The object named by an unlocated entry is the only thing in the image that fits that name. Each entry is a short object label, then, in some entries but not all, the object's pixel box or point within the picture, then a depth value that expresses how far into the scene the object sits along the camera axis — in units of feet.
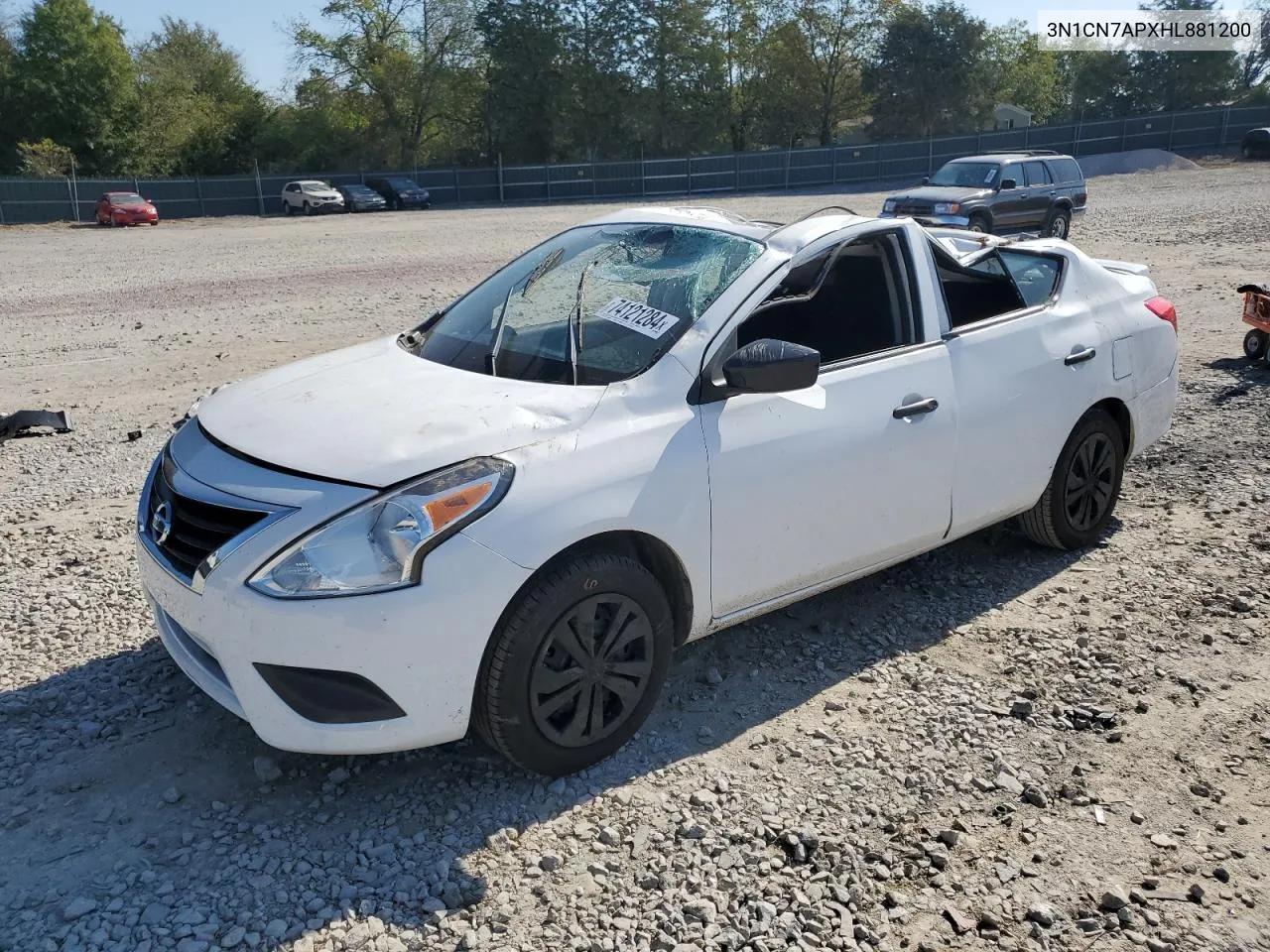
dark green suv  68.44
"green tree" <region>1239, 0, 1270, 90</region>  217.99
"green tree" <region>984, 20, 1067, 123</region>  221.05
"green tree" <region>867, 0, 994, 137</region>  202.69
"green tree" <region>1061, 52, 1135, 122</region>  213.25
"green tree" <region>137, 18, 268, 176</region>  182.80
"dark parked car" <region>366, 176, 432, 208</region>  149.07
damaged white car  10.32
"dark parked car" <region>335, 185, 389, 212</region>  143.92
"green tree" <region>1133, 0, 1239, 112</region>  202.69
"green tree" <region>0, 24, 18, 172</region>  176.86
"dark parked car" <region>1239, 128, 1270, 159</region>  150.30
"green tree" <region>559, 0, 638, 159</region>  198.80
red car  125.90
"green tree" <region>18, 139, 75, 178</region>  157.69
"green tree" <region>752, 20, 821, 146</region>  216.74
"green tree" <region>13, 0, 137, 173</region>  176.14
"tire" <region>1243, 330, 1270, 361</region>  30.27
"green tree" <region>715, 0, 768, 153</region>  216.13
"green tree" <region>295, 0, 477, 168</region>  205.67
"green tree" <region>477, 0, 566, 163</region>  195.31
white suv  142.61
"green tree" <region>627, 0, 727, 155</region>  201.87
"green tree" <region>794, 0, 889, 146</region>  218.38
